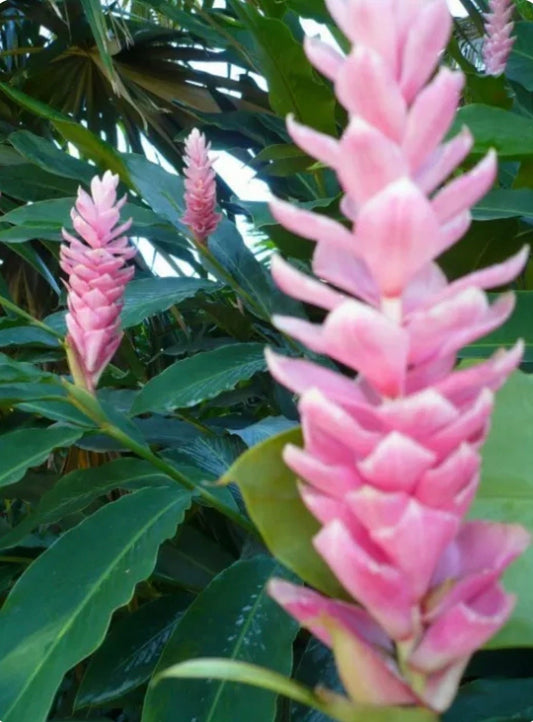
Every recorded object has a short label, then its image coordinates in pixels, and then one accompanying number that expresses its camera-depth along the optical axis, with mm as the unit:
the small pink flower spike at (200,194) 912
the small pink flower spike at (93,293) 651
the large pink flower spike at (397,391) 236
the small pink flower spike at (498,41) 1001
